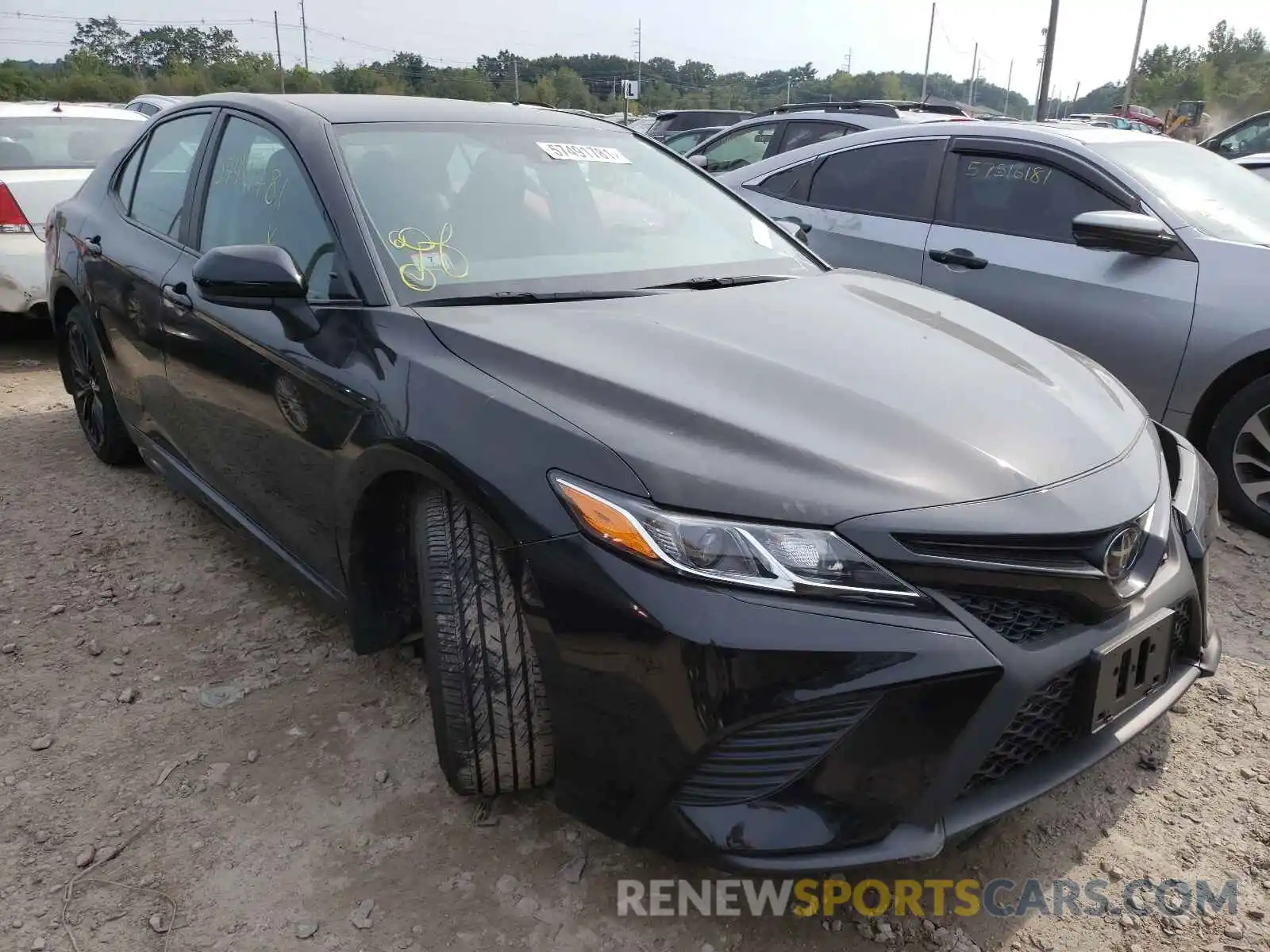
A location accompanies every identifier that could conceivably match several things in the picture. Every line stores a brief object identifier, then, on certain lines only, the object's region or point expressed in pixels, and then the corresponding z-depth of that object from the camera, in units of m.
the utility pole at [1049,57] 19.58
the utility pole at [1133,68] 45.72
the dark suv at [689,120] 14.81
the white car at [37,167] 5.55
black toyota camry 1.56
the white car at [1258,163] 6.82
